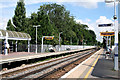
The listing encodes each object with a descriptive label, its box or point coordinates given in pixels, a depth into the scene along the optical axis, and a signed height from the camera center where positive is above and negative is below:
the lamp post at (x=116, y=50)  10.45 -0.47
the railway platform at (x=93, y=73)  8.39 -1.91
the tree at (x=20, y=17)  43.65 +7.60
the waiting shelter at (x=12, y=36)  23.20 +1.33
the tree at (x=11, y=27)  43.12 +4.61
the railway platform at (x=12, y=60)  13.19 -1.62
